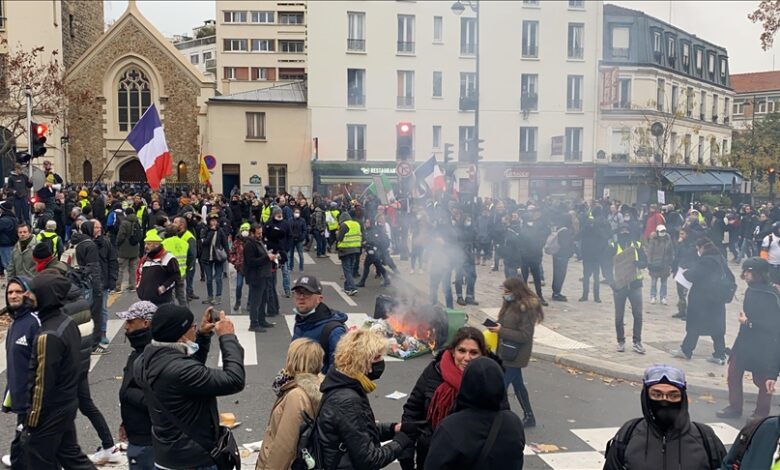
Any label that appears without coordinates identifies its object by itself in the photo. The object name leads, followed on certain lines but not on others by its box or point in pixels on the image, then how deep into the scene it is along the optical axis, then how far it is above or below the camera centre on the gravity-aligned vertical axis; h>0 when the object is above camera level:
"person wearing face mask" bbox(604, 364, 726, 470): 3.09 -1.20
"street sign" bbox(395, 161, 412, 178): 19.05 +0.40
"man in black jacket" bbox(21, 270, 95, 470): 4.20 -1.27
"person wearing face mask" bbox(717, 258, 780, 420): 6.31 -1.48
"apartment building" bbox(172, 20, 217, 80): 73.83 +15.47
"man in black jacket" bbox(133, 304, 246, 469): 3.49 -1.08
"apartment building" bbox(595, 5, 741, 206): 22.39 +3.54
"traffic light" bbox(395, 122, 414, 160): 21.62 +1.75
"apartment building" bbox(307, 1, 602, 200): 34.66 +4.19
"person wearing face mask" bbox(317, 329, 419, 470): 3.38 -1.18
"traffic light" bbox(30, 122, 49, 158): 14.21 +0.91
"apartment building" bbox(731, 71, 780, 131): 61.19 +8.67
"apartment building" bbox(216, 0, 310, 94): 56.44 +11.70
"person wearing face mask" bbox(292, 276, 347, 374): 4.80 -0.96
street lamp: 18.91 +1.32
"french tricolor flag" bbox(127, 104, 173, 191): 14.96 +0.83
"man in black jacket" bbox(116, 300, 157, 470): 4.11 -1.35
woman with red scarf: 3.72 -1.17
